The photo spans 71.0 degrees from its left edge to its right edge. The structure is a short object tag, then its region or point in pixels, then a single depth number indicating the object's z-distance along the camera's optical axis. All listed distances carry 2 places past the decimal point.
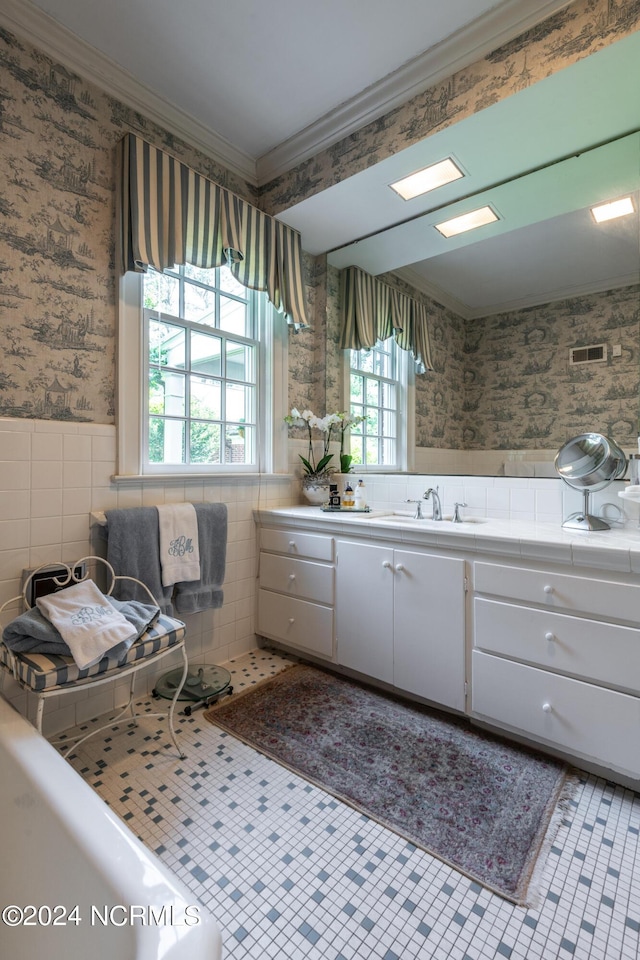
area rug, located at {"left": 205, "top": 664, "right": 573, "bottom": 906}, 1.34
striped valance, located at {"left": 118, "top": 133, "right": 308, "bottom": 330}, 2.01
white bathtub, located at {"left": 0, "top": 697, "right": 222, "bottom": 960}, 0.69
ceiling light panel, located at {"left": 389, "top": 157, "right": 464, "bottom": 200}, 2.18
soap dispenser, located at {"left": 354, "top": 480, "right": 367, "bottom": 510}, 2.69
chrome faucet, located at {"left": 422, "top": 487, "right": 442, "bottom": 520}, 2.39
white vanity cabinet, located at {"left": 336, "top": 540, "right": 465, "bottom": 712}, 1.90
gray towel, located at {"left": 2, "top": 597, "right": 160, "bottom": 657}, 1.45
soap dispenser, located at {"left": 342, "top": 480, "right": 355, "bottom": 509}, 2.68
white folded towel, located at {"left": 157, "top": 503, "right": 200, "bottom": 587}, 2.13
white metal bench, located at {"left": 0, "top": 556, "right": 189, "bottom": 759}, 1.38
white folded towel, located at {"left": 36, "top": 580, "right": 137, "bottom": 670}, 1.44
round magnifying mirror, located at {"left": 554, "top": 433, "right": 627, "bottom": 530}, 1.90
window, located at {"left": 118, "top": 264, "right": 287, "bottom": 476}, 2.14
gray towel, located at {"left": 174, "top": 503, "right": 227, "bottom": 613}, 2.25
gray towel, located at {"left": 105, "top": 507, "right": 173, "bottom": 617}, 1.96
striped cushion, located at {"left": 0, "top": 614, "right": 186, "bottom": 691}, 1.37
